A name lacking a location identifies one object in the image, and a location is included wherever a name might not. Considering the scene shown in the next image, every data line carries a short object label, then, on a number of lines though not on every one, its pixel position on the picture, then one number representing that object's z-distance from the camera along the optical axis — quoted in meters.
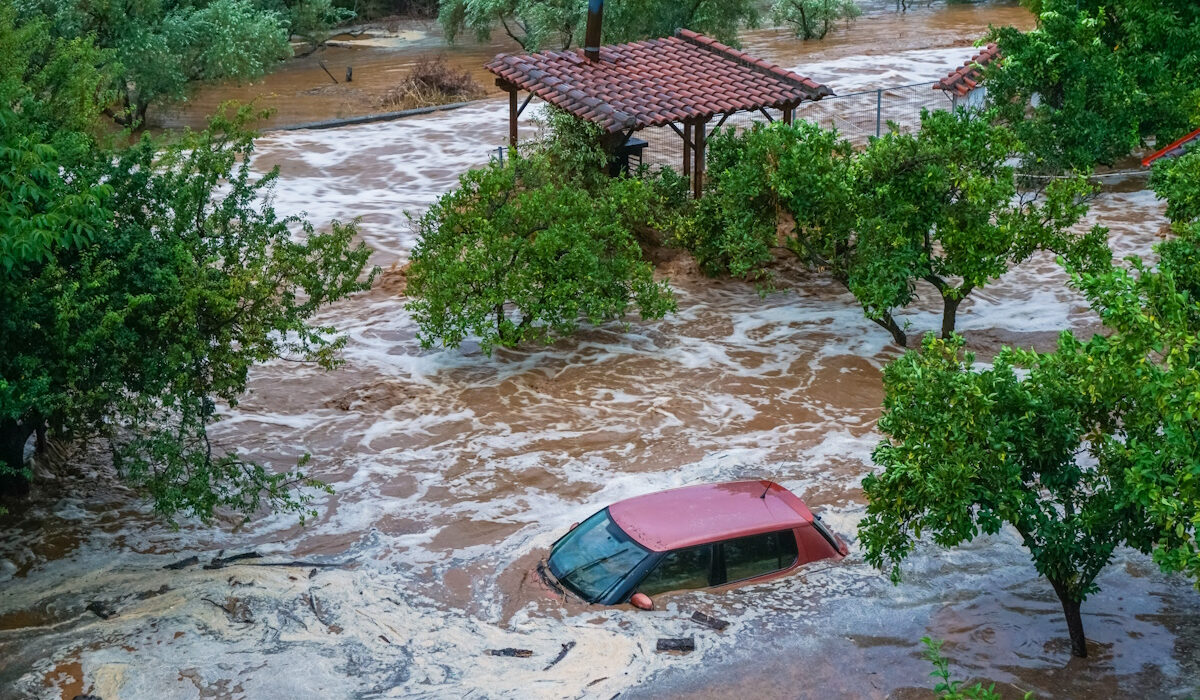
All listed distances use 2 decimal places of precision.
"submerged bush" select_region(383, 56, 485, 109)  38.00
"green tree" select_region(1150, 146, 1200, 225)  14.21
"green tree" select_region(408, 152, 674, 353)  17.41
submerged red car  9.95
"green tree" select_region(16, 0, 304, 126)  32.25
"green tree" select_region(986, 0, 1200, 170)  24.09
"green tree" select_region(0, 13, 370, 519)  10.40
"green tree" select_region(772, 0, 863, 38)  45.12
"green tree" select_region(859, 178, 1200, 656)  8.31
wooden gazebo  20.59
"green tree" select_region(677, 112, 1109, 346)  16.38
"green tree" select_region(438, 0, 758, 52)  34.41
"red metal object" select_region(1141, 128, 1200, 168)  22.23
